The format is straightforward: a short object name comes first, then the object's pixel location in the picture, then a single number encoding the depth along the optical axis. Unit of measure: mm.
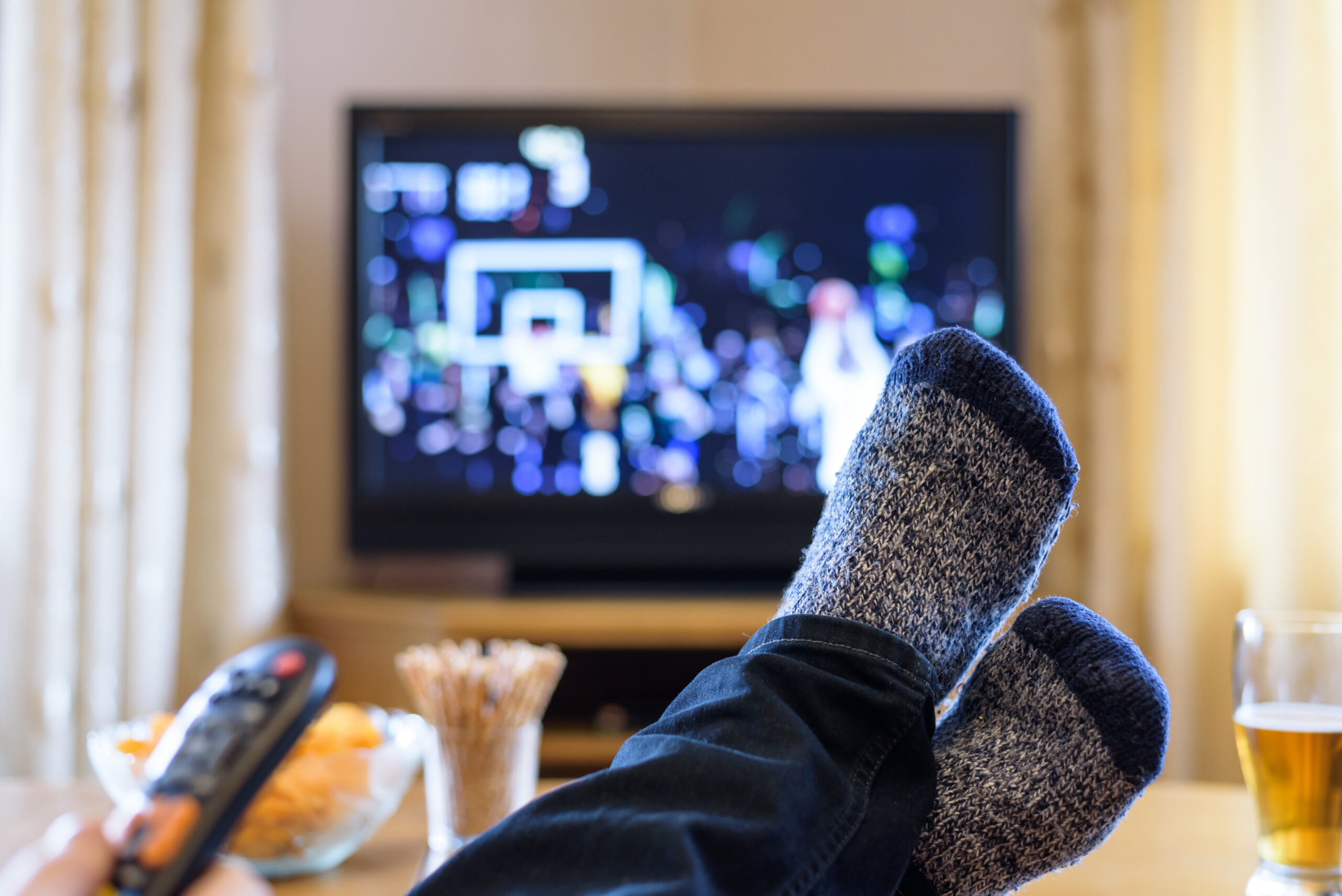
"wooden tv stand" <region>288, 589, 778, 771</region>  1748
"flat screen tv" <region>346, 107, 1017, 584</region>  1947
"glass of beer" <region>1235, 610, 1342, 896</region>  578
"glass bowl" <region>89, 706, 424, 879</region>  624
